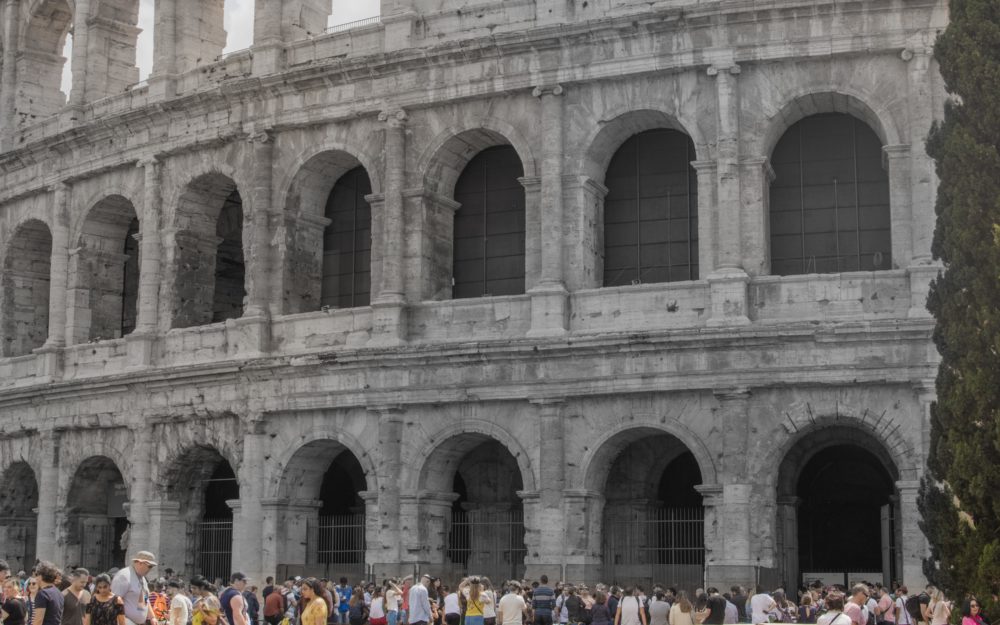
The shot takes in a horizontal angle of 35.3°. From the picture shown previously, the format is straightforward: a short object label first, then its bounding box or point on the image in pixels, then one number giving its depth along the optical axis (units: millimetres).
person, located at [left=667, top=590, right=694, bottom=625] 17641
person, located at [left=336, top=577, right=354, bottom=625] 23027
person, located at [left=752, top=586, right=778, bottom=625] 19984
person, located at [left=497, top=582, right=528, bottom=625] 19139
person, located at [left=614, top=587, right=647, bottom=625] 18953
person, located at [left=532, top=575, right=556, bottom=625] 20875
